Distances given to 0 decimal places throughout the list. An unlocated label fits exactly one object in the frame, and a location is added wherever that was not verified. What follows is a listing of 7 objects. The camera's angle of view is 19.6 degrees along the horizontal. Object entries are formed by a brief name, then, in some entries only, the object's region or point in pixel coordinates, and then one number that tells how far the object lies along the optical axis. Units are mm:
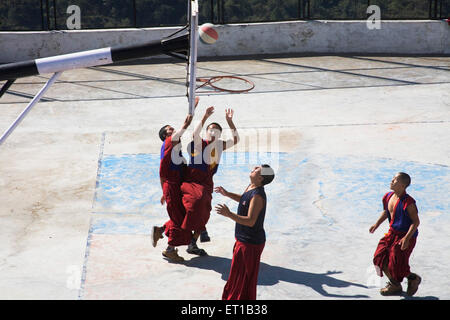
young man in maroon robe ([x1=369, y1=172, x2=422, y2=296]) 14231
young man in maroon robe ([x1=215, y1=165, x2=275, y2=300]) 13661
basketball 16183
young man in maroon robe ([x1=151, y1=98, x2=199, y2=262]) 16346
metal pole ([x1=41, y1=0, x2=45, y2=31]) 38757
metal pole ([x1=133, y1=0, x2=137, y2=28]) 39024
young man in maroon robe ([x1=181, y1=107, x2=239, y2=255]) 16287
